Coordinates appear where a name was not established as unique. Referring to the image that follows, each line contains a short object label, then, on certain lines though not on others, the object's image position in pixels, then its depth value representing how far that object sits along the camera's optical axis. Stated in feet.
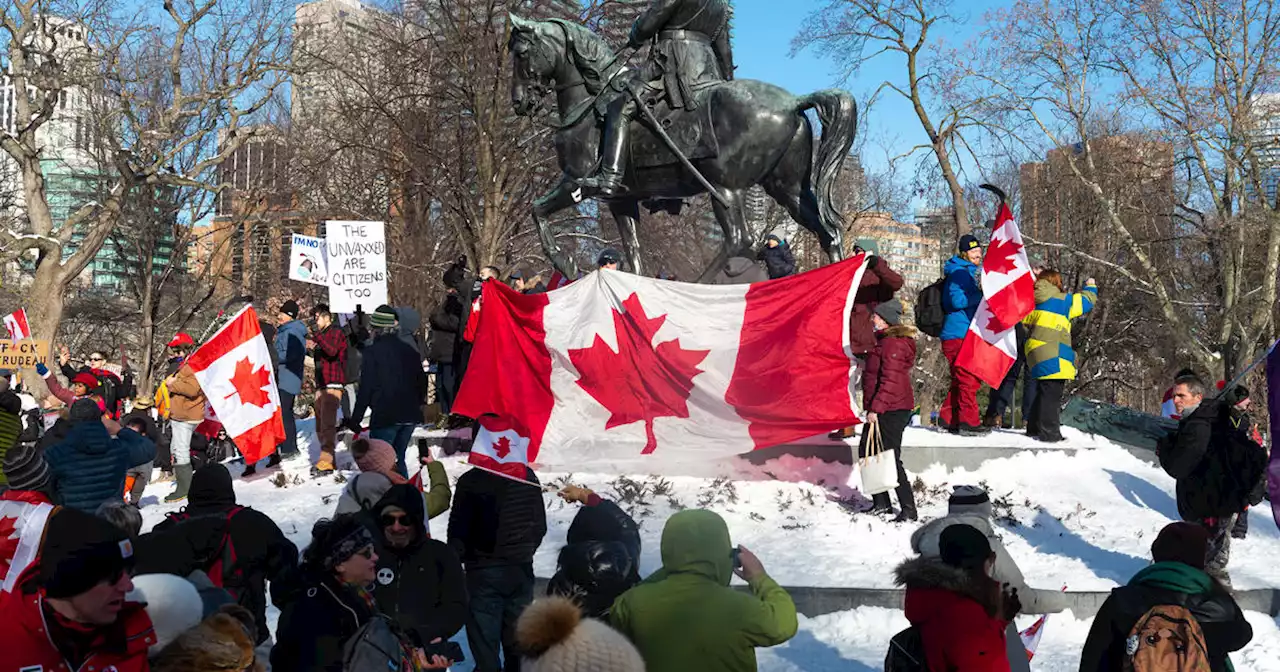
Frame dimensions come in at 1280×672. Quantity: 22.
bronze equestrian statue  36.19
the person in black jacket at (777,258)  39.08
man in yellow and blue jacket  36.96
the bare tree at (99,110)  84.58
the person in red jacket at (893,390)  29.17
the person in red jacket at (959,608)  11.98
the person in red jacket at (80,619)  9.80
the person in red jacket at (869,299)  31.24
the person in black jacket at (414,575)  15.05
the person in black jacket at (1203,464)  21.75
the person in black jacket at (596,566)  14.38
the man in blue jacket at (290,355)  39.63
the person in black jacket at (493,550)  18.25
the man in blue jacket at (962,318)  37.91
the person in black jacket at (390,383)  33.47
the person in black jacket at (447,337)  39.50
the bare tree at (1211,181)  76.07
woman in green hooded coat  11.68
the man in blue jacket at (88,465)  24.11
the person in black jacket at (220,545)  14.65
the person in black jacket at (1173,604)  12.77
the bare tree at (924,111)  91.66
